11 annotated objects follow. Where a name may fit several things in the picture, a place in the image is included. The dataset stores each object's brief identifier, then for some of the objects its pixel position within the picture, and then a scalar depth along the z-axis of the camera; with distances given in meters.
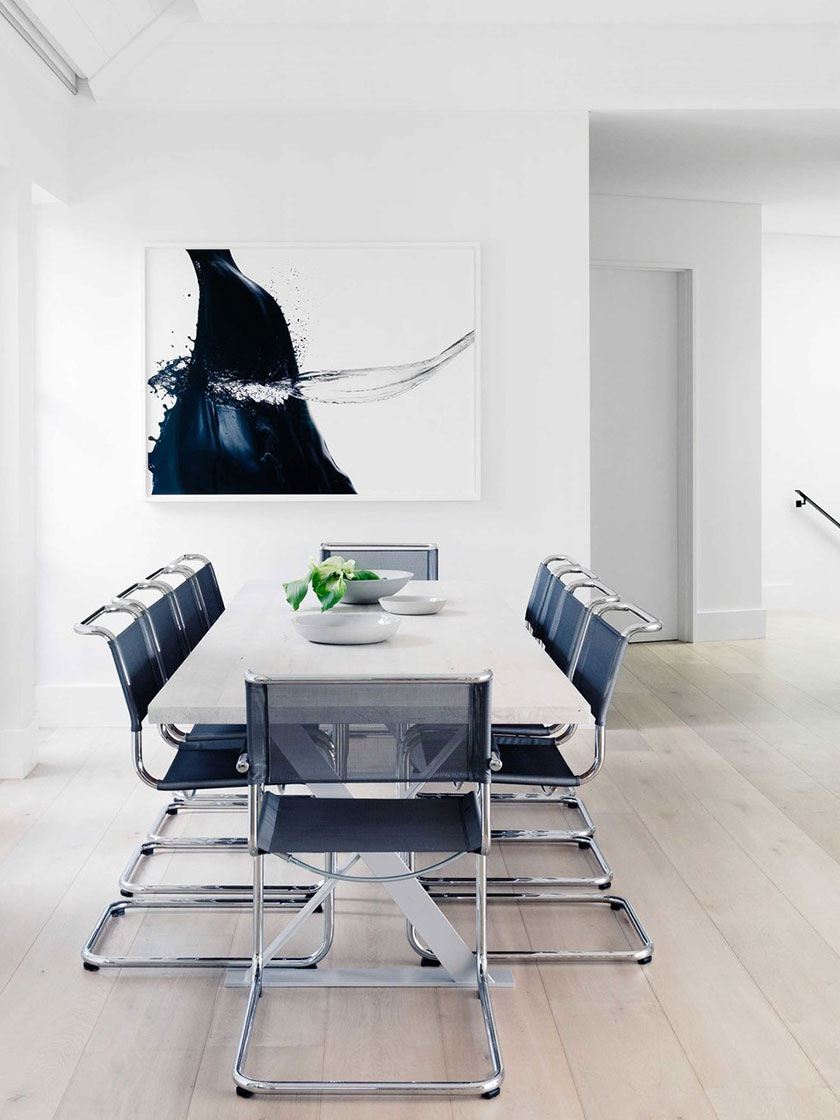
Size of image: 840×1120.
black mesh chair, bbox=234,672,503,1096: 1.94
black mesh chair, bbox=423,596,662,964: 2.49
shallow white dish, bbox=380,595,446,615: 3.07
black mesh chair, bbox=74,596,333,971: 2.45
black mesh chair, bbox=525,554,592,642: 3.42
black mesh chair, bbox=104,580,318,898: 2.76
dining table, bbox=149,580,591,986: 2.11
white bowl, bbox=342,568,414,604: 3.15
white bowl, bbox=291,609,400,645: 2.62
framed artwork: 4.50
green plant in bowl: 2.84
